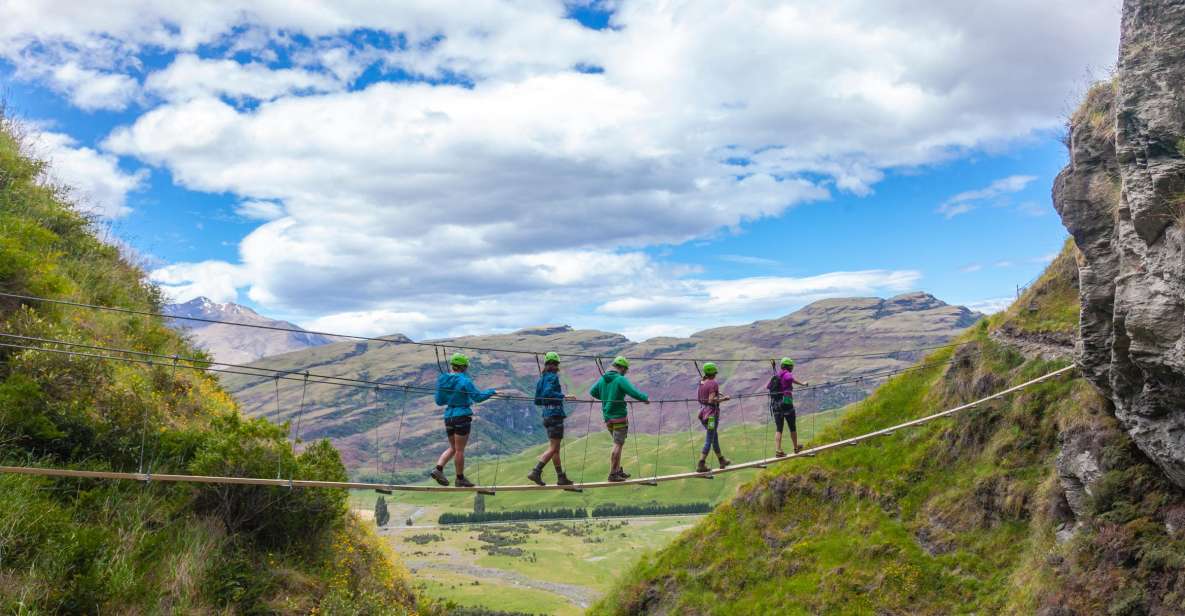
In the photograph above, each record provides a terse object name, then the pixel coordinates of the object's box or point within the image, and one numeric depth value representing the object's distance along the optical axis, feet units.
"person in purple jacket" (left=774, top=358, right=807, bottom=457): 56.70
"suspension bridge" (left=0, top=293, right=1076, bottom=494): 37.06
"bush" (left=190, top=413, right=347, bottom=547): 57.31
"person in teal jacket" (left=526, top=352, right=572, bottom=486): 45.09
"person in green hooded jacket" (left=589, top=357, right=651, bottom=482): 46.61
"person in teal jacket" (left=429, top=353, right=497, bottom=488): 42.62
